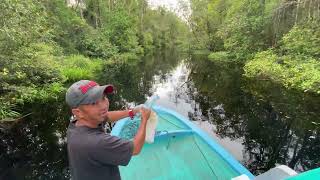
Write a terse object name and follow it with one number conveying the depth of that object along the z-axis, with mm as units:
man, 1209
